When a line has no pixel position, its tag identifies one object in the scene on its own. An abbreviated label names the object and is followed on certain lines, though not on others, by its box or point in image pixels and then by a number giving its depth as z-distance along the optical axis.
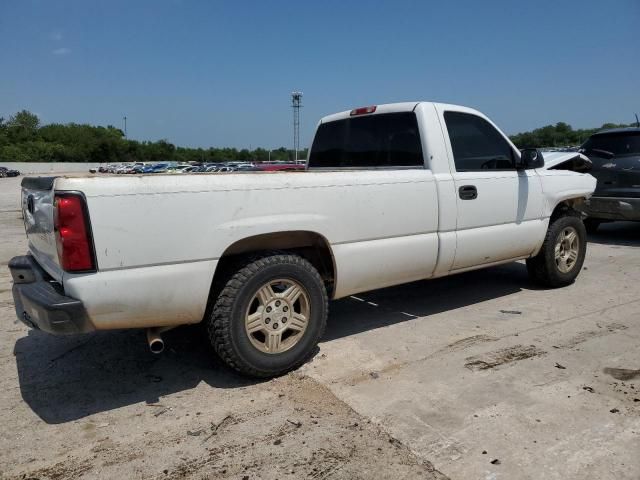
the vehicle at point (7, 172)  60.55
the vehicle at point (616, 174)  8.33
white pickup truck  2.90
